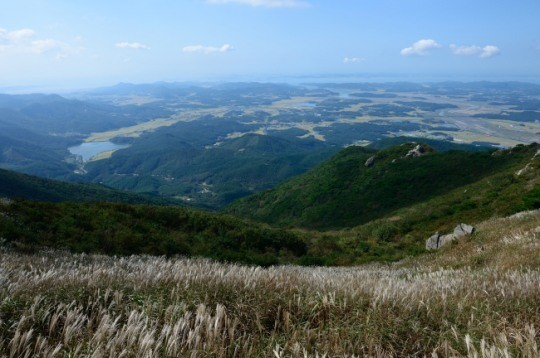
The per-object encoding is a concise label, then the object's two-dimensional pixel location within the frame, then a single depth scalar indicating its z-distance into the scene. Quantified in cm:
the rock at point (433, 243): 2112
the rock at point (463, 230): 1677
